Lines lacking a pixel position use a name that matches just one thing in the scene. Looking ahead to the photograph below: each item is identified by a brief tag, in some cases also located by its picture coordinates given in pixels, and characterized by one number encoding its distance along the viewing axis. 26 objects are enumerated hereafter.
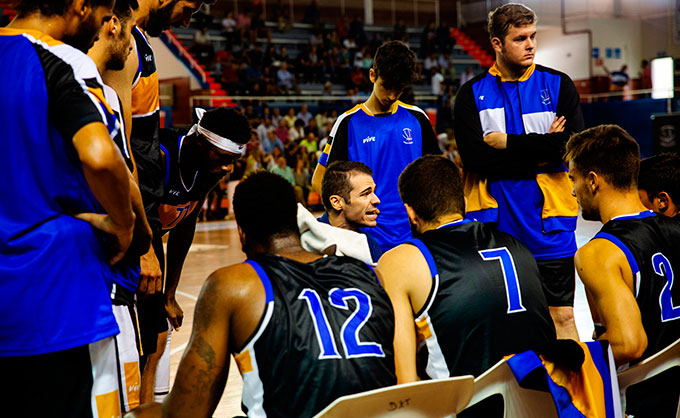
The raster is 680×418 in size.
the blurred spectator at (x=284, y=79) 20.88
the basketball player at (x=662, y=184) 3.09
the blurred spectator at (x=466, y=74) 24.41
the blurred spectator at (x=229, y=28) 21.80
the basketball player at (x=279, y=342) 1.94
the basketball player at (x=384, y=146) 4.34
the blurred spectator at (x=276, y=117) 18.30
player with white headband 3.11
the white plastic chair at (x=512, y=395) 2.06
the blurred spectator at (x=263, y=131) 17.41
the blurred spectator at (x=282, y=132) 18.00
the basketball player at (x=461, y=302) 2.29
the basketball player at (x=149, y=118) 2.89
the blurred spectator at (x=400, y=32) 25.48
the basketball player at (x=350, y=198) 3.69
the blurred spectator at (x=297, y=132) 17.98
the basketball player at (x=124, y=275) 2.25
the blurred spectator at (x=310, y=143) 17.31
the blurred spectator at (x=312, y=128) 18.19
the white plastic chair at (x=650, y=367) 2.34
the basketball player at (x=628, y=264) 2.45
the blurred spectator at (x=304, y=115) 18.92
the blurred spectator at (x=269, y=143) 17.39
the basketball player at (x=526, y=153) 3.78
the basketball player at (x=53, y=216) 1.87
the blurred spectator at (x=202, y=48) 21.31
